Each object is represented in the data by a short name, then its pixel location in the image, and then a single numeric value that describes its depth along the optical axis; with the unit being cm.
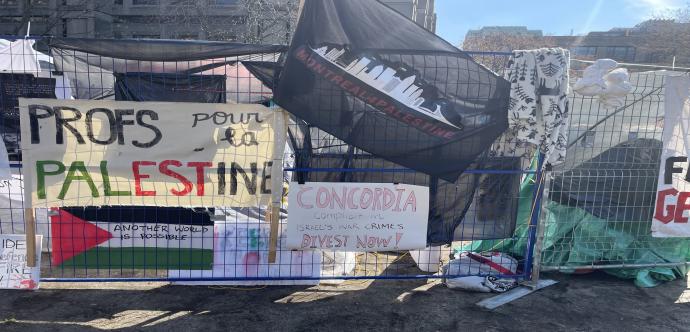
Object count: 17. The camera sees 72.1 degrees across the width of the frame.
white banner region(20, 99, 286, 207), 398
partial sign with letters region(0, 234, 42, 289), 421
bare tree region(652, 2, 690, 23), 3020
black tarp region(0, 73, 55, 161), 460
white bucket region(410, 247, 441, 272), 518
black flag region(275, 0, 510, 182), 399
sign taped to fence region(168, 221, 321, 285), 464
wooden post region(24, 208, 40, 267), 401
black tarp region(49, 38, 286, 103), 396
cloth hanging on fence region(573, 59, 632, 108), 446
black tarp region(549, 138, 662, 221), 525
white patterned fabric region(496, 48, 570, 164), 437
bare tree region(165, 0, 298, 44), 1872
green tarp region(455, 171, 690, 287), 525
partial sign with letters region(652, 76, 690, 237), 492
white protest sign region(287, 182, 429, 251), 437
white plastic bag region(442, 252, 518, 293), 482
